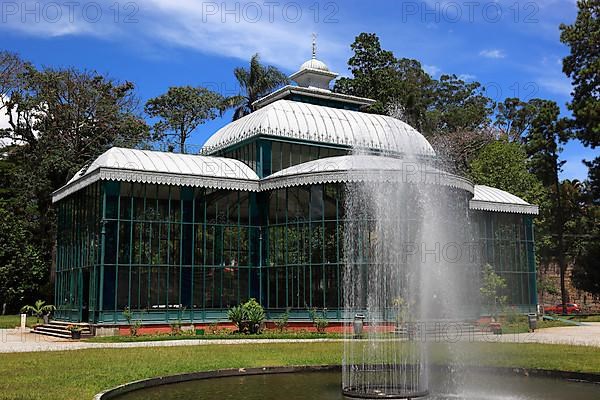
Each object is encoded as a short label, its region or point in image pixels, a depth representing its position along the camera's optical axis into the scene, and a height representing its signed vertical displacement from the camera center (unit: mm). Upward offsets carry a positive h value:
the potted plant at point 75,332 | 23734 -2144
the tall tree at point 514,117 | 59969 +14601
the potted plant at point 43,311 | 29792 -1781
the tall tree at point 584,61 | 39031 +13104
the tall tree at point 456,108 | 57156 +15746
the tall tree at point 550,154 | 44969 +8879
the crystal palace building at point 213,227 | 25234 +1904
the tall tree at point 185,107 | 51125 +13241
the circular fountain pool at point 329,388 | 11562 -2237
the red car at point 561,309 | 47969 -2920
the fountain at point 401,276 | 13555 -132
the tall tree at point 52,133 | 42344 +9595
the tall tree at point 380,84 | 51938 +15604
